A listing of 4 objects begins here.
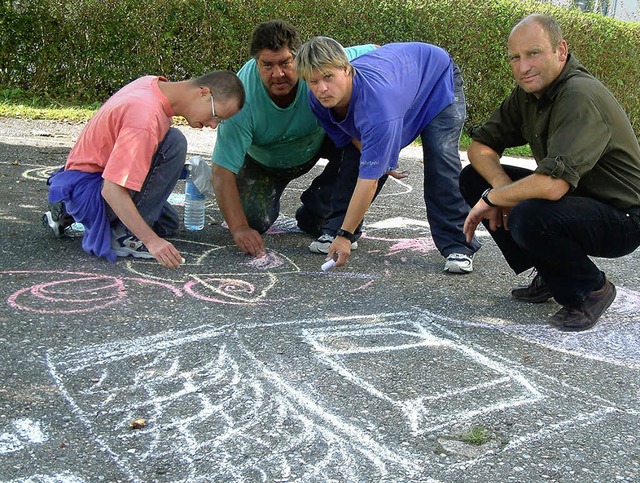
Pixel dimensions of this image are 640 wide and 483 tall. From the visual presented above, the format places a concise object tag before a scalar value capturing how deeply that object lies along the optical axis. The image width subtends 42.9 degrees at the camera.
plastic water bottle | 5.26
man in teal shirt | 4.48
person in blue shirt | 3.99
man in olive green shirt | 3.51
